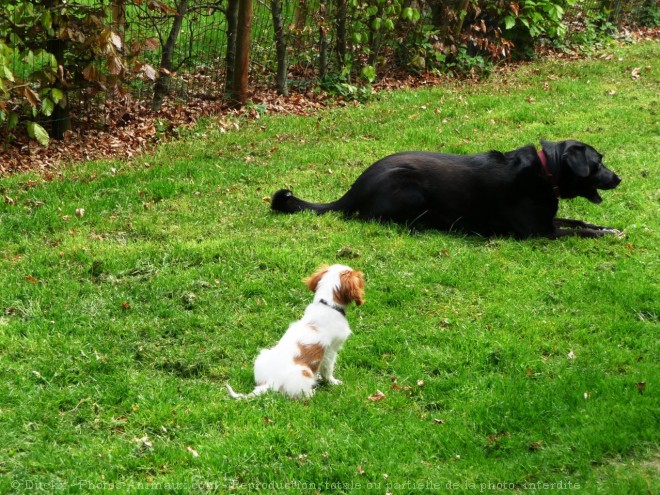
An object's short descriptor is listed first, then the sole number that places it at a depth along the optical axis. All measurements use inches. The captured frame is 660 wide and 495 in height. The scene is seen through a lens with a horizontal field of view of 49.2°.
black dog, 273.7
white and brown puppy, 177.3
